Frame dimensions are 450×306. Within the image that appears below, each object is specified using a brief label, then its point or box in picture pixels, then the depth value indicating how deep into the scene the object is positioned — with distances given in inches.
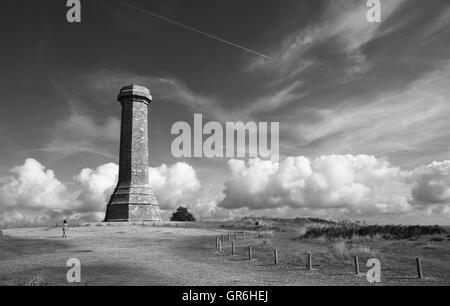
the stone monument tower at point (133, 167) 1830.7
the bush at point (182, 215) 2313.0
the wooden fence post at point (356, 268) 563.3
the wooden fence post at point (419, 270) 515.2
